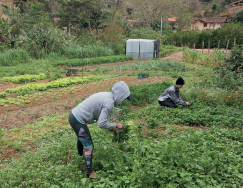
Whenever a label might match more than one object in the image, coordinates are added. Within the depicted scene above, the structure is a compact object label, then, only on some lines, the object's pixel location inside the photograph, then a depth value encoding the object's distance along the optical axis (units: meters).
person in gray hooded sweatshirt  3.10
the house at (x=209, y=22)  46.88
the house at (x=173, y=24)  56.44
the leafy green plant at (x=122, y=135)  3.69
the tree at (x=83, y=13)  26.87
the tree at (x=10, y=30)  16.17
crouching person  6.27
